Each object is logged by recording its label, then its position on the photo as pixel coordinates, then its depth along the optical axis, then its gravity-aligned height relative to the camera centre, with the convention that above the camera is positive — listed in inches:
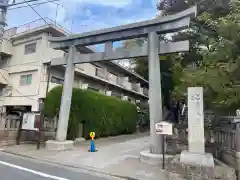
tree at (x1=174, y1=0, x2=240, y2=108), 251.0 +67.7
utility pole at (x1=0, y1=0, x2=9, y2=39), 270.2 +132.3
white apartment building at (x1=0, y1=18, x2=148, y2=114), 625.9 +158.7
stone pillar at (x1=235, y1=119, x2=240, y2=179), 220.2 -20.7
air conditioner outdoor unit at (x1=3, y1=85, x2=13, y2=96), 679.0 +84.7
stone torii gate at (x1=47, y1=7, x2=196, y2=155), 318.3 +118.8
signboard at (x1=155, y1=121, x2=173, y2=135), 262.8 -5.2
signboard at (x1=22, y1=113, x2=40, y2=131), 410.3 -5.0
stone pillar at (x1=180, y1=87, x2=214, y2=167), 226.8 -9.4
